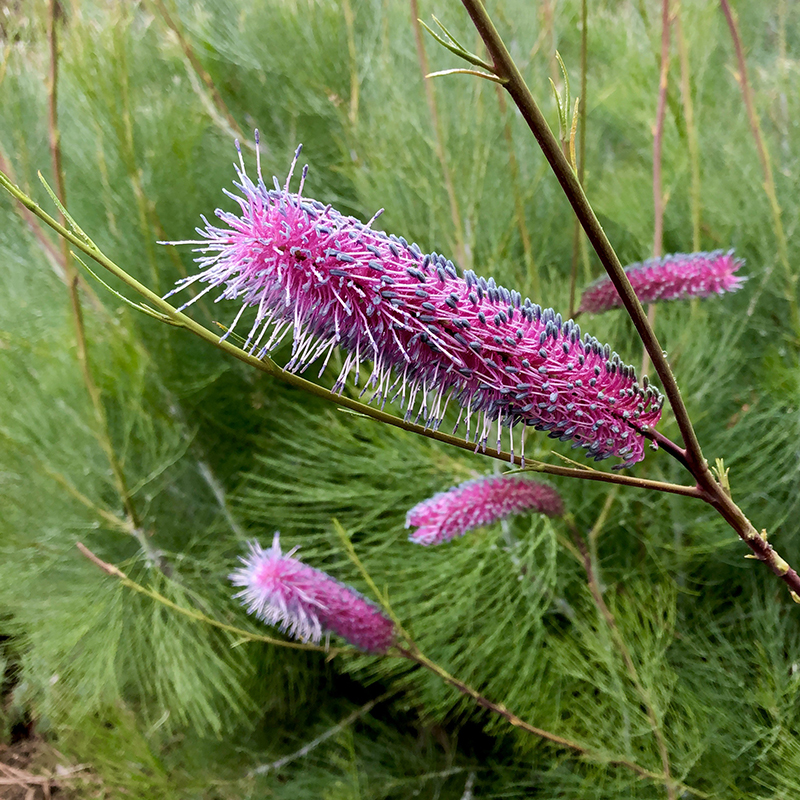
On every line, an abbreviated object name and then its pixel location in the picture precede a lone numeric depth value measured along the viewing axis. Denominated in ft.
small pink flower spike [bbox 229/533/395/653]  1.30
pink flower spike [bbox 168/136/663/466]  0.65
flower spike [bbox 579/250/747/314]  1.18
